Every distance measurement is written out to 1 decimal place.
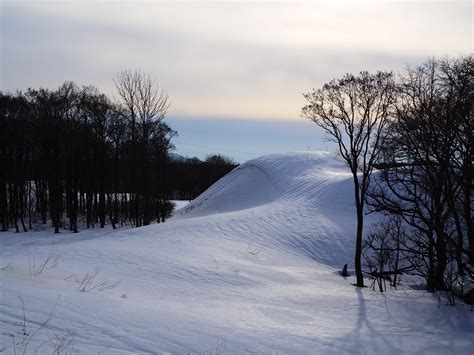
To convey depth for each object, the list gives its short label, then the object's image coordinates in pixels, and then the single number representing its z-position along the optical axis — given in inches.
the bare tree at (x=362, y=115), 707.4
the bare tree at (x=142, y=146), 1300.4
